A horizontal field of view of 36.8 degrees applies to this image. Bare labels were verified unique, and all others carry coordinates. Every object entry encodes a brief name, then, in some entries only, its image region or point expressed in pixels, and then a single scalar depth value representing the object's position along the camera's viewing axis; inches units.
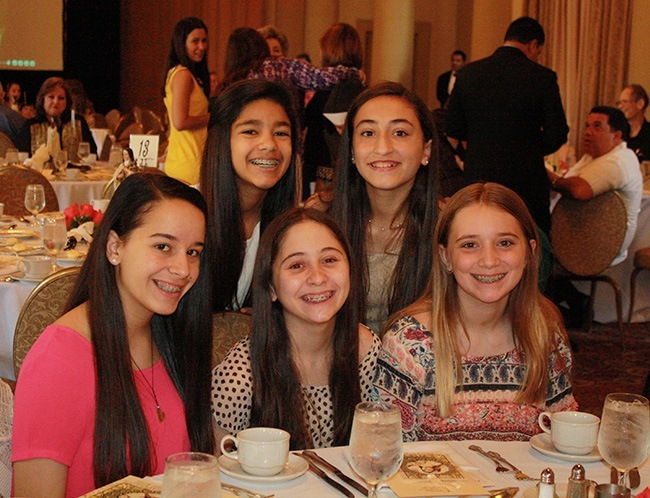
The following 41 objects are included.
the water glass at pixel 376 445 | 63.7
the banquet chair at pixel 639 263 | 249.4
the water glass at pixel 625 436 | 69.3
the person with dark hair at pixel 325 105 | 246.8
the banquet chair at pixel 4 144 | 287.3
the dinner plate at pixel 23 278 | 137.3
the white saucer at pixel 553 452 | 77.2
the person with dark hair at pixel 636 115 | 323.6
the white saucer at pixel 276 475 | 69.6
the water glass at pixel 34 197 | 181.5
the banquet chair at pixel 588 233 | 227.3
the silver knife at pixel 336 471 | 69.3
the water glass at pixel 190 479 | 54.4
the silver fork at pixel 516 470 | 73.3
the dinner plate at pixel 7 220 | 183.2
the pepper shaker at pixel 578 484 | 63.2
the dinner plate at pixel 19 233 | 171.6
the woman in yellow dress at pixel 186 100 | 233.6
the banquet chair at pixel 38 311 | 106.0
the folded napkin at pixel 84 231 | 156.1
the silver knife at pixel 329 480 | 68.7
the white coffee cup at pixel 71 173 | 256.4
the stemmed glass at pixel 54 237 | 152.5
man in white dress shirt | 227.6
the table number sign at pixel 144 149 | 200.2
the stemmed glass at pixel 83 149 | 297.1
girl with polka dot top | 93.6
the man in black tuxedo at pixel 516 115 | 217.2
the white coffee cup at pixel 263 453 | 69.8
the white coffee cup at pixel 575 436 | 78.0
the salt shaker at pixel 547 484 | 62.1
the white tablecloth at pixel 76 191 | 248.1
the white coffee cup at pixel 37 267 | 138.3
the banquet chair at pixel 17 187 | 207.9
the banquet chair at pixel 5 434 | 76.3
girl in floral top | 96.2
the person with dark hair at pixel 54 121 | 283.7
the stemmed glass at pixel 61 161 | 259.3
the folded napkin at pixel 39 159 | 261.1
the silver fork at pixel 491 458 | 74.9
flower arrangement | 159.0
